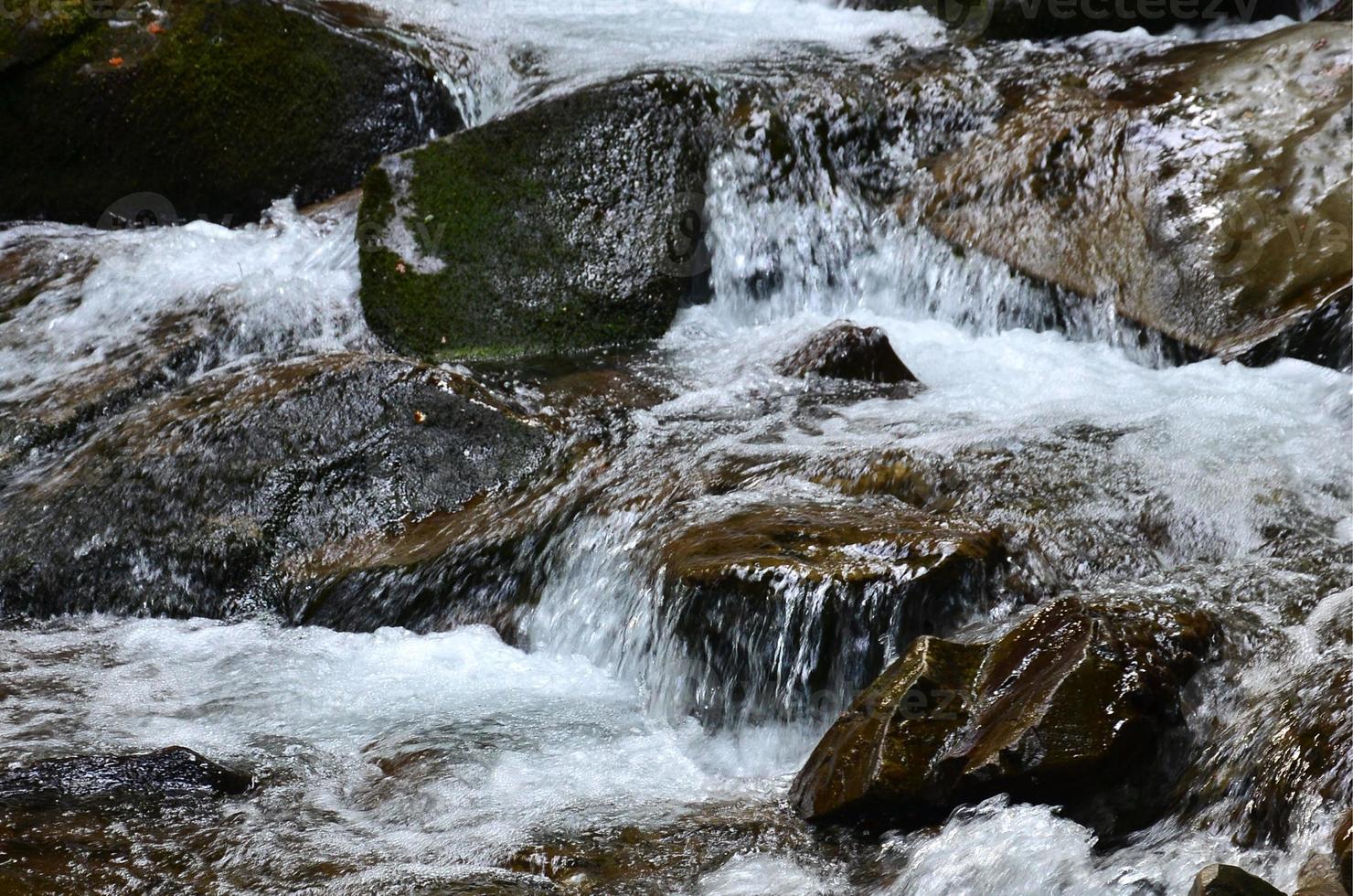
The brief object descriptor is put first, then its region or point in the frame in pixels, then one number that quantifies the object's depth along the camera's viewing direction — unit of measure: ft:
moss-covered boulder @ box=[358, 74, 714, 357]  44.78
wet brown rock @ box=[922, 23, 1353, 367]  40.34
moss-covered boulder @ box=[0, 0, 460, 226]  54.39
